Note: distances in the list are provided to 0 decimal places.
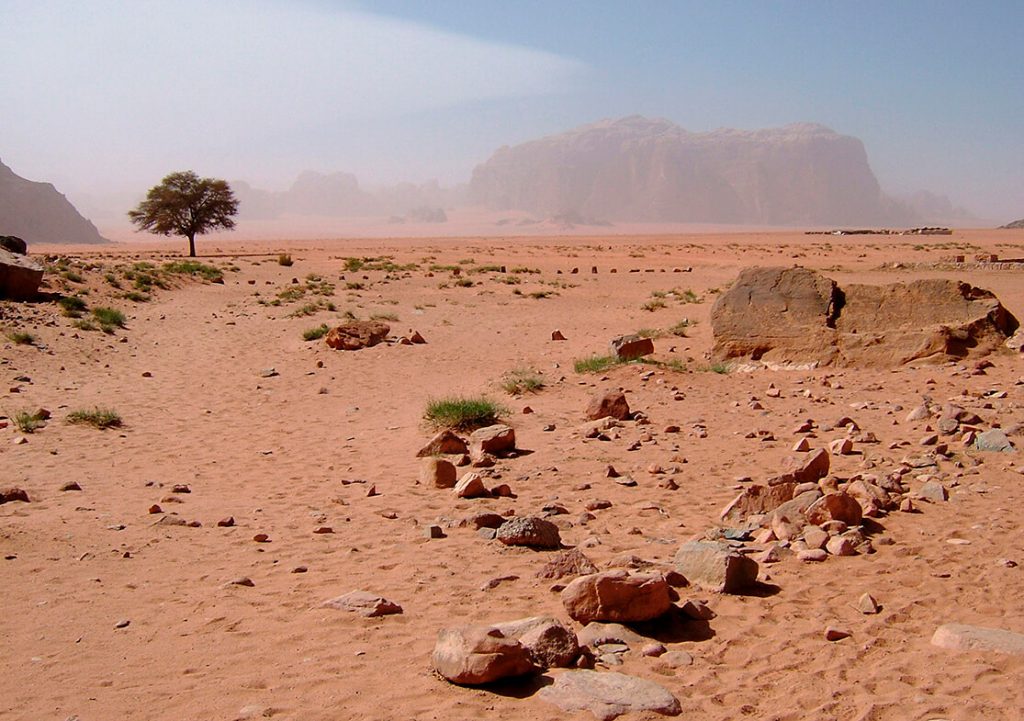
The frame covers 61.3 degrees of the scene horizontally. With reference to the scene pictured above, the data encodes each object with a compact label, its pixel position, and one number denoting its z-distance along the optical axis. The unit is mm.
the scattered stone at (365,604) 4844
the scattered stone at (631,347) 13609
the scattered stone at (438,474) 7918
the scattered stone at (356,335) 16203
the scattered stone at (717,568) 5039
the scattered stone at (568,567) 5348
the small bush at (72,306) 18641
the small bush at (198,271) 28531
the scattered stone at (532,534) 6008
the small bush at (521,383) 12352
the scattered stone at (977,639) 4172
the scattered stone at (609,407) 10180
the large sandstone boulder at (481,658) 3896
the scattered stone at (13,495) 7395
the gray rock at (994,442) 7688
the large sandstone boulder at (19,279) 19297
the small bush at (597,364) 13211
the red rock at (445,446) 9117
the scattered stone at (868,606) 4730
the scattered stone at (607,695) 3730
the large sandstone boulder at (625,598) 4562
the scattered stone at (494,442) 8938
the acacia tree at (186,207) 48125
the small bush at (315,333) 17109
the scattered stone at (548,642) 4117
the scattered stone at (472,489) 7500
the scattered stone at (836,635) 4430
